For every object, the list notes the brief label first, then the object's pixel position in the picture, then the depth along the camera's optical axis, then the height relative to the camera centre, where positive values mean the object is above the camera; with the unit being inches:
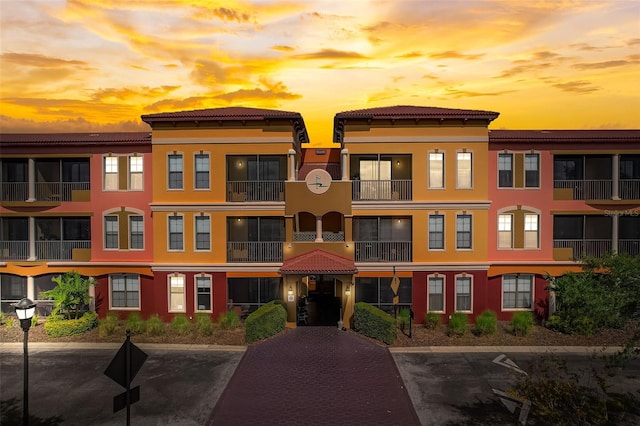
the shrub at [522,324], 824.3 -223.5
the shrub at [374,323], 788.0 -214.9
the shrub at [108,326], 839.7 -231.4
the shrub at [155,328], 833.5 -231.4
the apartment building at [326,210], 911.7 -7.9
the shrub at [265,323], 788.0 -214.4
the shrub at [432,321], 867.4 -227.2
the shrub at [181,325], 832.9 -230.0
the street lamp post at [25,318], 473.1 -125.9
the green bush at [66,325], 836.6 -229.8
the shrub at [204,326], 830.5 -229.3
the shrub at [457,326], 819.4 -225.1
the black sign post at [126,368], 382.6 -142.9
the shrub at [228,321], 864.3 -227.3
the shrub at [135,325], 840.9 -228.6
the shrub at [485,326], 822.5 -225.3
